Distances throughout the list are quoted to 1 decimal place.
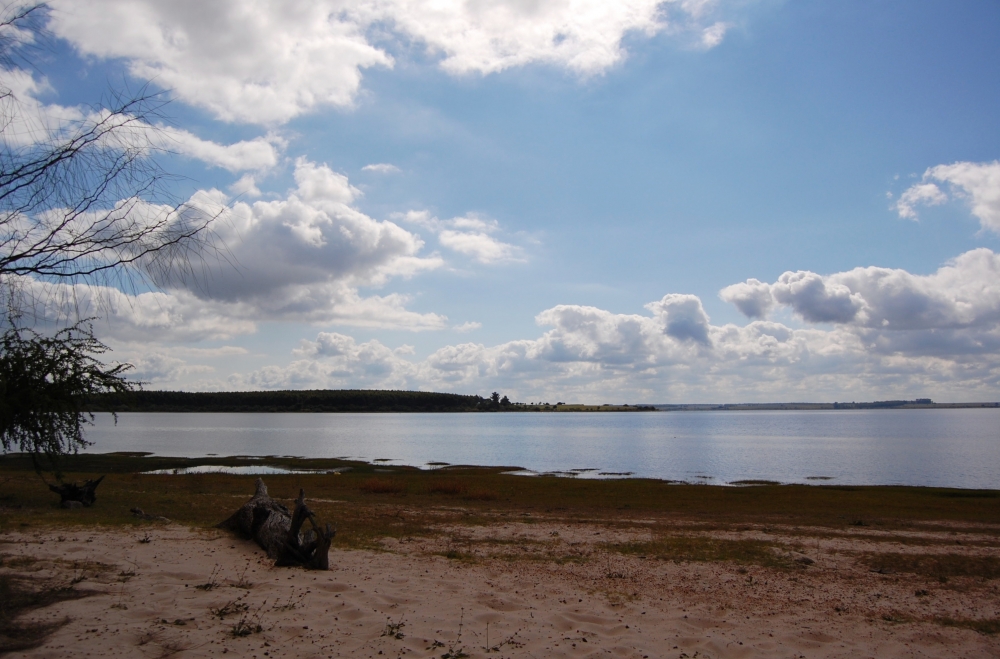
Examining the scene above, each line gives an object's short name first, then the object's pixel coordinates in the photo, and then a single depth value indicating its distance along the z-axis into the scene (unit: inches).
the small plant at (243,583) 407.5
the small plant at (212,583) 398.6
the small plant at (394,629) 332.5
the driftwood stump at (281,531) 468.4
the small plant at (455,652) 309.6
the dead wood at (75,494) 760.3
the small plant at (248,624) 322.7
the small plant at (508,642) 323.6
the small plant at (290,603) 366.9
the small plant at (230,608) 347.2
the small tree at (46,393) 629.0
